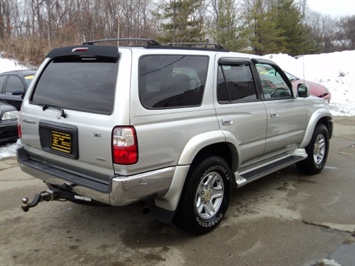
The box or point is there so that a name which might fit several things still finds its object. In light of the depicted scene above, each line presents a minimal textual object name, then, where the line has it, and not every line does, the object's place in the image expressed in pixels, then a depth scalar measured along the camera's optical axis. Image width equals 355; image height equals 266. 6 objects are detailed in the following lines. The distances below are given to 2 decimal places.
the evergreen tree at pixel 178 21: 27.48
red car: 12.13
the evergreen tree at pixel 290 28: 36.12
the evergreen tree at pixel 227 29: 29.64
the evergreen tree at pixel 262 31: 32.53
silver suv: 2.92
